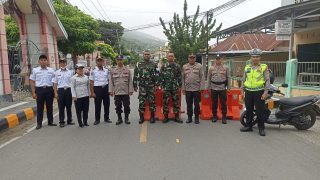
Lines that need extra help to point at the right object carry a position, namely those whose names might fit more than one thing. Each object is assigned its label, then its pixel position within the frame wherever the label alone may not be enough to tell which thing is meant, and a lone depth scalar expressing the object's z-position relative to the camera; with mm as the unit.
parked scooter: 4979
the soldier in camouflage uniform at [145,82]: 5666
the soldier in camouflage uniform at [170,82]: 5704
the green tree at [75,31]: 16429
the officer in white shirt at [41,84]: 5495
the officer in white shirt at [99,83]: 5677
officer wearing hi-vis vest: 4772
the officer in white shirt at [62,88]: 5599
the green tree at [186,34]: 17730
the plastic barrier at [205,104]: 6140
